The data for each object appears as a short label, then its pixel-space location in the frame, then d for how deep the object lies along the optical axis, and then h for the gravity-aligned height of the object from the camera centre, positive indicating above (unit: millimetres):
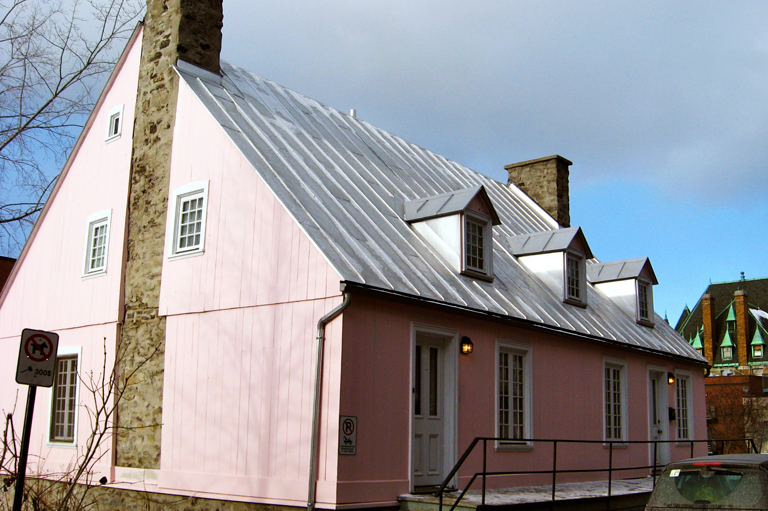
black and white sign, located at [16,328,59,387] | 6840 +370
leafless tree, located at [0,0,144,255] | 16156 +6698
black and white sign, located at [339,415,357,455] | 9266 -325
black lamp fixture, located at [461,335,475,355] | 11398 +963
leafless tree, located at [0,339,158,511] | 12078 -57
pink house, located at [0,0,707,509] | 9836 +1383
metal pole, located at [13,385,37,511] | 6488 -530
